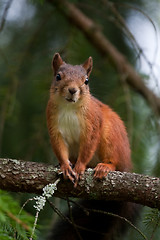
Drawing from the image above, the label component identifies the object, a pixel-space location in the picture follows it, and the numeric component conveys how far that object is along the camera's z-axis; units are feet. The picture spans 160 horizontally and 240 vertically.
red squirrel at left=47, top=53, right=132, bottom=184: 15.43
